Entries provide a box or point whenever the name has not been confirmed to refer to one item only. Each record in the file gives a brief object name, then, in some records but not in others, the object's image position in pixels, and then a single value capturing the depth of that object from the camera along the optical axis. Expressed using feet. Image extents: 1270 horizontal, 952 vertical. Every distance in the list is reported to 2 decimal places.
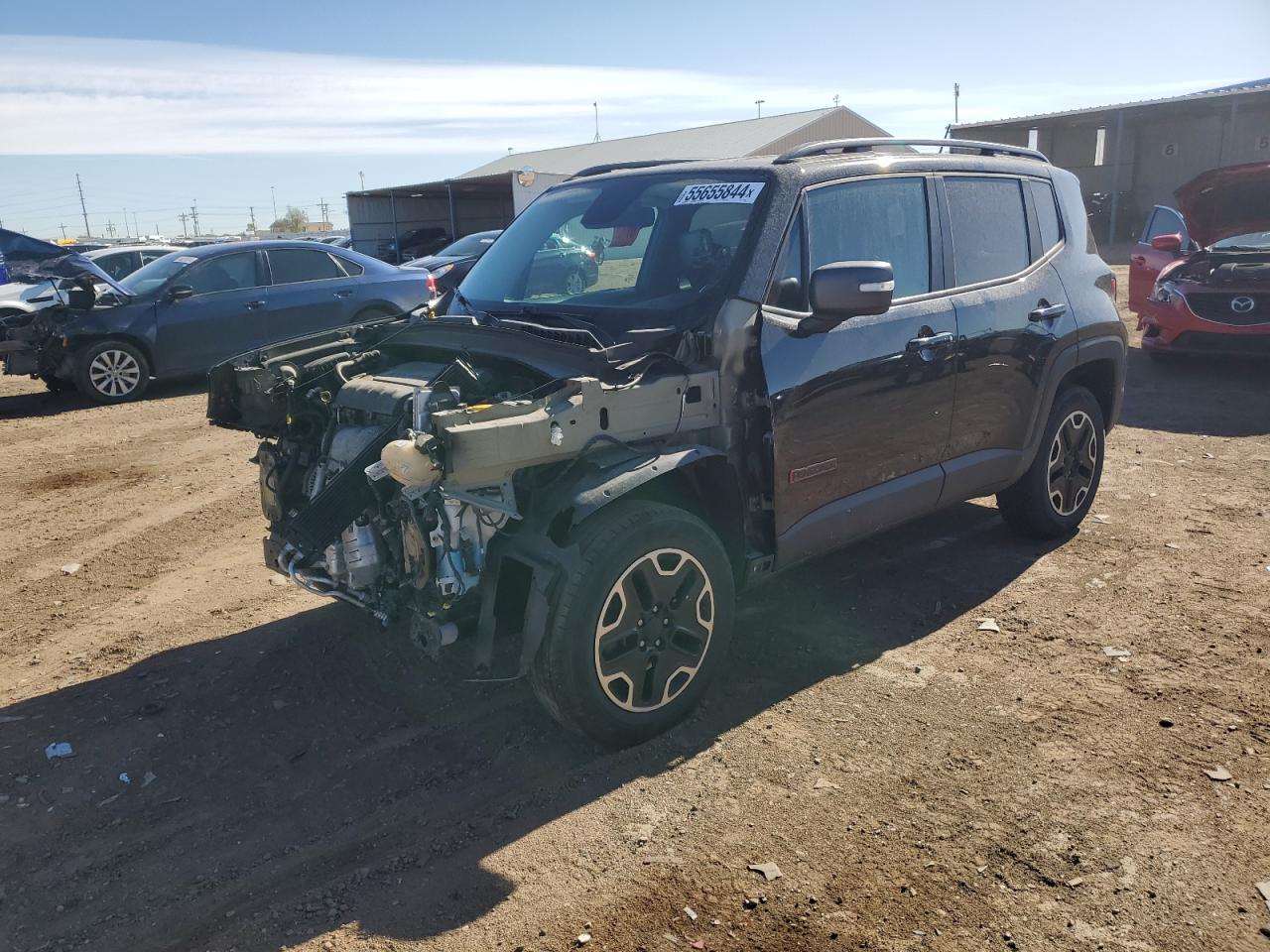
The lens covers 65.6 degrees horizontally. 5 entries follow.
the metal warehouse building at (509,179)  116.88
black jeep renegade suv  11.28
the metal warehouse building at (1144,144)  89.76
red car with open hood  31.83
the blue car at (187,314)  35.45
